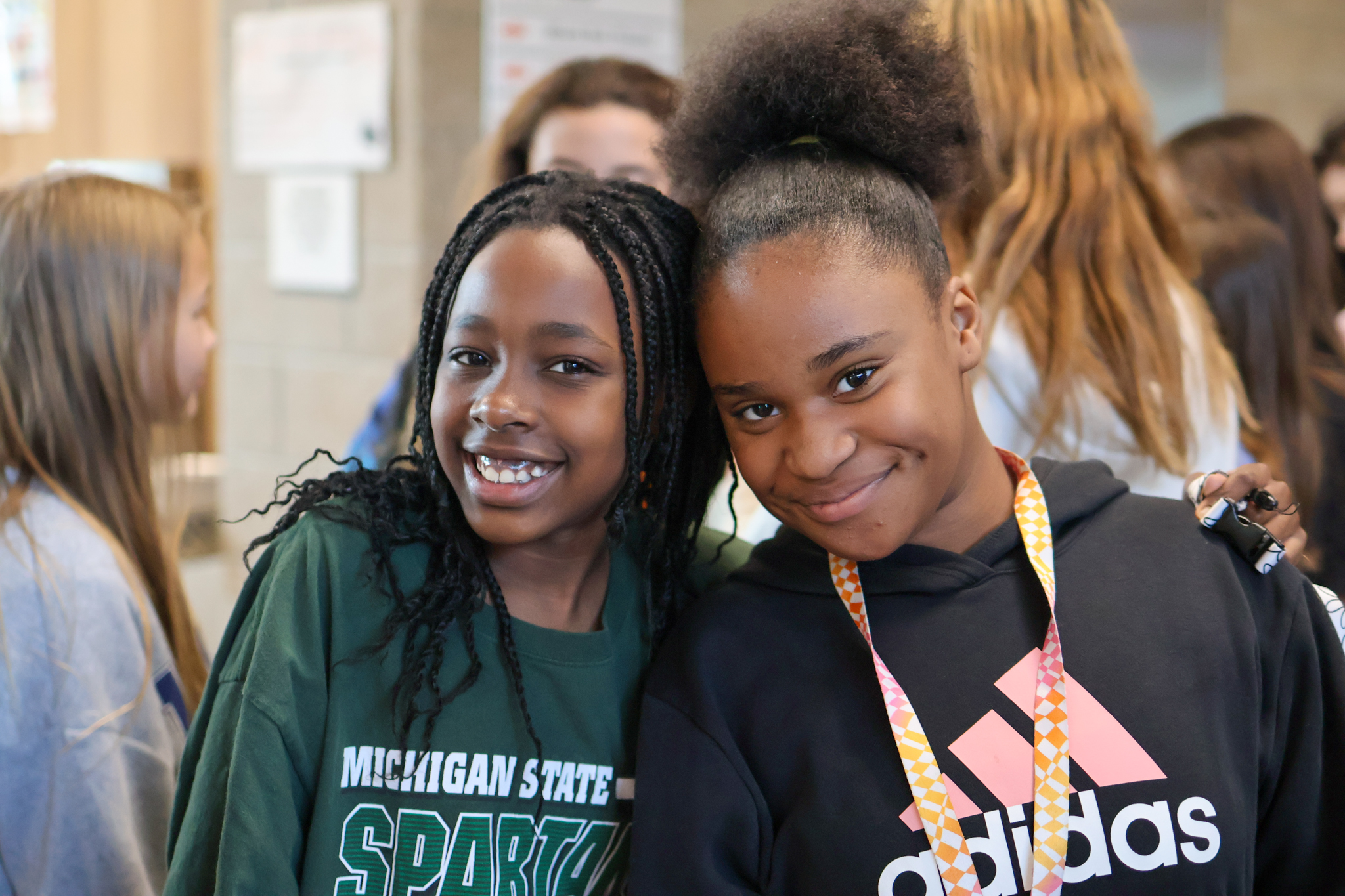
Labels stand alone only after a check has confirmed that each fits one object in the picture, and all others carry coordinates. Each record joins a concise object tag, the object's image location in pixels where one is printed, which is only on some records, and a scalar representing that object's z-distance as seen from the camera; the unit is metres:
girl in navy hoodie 1.13
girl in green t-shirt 1.19
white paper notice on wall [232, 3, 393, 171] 2.90
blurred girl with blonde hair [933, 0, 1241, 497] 1.64
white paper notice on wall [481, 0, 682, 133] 2.89
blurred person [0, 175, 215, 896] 1.44
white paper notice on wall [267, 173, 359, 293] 3.00
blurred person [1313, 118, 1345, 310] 3.18
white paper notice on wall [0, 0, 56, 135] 3.52
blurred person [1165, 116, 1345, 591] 2.32
